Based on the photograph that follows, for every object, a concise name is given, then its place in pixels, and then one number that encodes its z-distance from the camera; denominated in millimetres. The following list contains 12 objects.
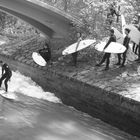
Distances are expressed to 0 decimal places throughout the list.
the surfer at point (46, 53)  19062
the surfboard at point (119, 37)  16031
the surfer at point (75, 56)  16933
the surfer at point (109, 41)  14516
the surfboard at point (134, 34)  15149
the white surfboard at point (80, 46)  16250
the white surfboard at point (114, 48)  14028
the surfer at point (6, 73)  14448
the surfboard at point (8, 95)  14233
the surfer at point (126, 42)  14252
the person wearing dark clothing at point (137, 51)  14877
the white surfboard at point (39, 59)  18295
